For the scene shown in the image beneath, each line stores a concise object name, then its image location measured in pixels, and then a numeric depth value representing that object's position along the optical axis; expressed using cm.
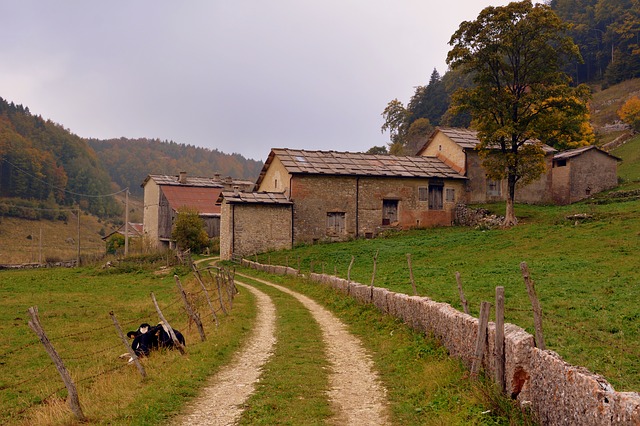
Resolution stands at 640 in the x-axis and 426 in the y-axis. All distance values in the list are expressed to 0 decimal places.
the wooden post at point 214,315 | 1681
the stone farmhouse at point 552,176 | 4631
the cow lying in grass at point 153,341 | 1331
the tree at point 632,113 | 7260
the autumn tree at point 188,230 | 4600
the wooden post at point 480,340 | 830
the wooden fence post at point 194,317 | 1416
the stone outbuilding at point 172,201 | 5941
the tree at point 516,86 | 3553
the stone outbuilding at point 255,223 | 4116
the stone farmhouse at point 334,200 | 4178
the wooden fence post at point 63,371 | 852
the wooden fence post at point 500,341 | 779
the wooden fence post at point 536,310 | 757
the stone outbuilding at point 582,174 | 4616
